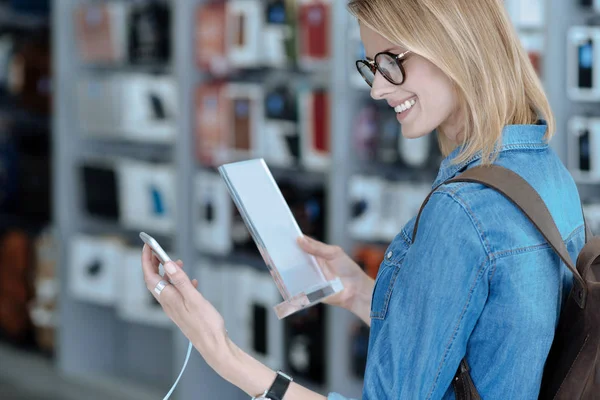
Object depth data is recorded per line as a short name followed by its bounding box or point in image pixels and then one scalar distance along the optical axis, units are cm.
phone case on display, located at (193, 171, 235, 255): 406
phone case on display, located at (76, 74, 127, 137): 439
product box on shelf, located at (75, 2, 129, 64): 443
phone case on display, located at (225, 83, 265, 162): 395
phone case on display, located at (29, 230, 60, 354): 496
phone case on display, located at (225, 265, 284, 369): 397
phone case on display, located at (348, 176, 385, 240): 365
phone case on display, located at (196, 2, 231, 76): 399
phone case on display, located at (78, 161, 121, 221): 450
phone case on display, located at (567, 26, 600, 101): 320
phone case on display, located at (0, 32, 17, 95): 525
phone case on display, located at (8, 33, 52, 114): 514
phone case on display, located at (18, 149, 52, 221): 517
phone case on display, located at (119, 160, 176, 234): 430
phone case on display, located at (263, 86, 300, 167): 384
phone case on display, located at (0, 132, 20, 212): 529
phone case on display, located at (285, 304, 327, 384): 391
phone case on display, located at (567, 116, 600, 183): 324
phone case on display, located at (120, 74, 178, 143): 432
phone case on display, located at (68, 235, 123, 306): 454
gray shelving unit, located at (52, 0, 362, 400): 369
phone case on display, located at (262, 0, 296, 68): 379
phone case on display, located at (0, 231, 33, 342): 514
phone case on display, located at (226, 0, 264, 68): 391
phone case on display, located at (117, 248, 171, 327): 444
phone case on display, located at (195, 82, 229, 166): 403
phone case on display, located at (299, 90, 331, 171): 371
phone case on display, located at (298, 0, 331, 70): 365
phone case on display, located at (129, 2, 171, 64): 431
